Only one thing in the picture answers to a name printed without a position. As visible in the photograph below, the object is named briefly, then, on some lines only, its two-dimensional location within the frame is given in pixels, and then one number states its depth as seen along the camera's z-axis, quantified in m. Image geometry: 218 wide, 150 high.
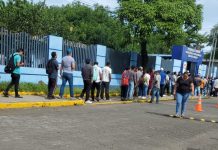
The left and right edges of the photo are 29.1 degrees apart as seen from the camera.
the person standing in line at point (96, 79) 17.52
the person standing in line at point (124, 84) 19.88
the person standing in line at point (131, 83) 19.86
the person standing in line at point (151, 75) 22.60
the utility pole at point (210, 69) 43.80
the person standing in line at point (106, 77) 18.34
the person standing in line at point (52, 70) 15.48
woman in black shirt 14.32
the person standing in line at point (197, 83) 30.21
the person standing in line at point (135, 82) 20.05
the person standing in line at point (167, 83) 27.36
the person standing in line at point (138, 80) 20.41
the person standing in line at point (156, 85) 19.38
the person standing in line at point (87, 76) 16.55
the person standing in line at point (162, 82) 24.00
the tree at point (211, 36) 81.44
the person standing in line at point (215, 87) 34.61
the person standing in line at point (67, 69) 15.99
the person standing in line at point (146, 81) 21.98
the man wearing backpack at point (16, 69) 14.58
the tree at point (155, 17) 25.56
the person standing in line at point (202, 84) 32.44
